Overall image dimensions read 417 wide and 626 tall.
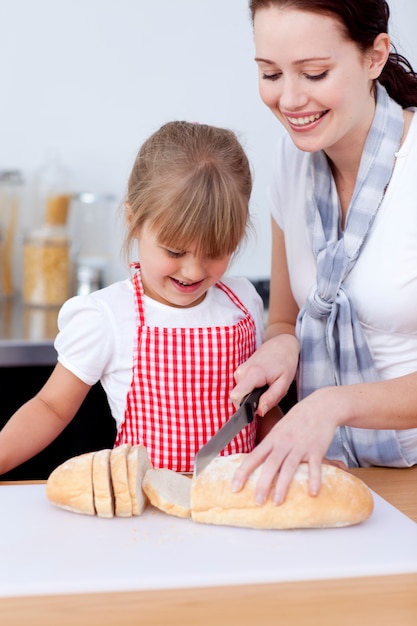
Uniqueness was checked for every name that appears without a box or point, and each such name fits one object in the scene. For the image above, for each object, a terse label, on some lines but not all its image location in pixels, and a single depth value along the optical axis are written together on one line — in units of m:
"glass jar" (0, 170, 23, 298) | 2.69
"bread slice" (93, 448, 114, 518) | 1.52
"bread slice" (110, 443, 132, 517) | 1.52
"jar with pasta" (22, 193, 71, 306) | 2.62
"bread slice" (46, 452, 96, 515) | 1.52
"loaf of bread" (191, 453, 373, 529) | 1.51
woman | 1.68
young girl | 1.71
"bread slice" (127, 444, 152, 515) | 1.53
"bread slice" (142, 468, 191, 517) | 1.53
